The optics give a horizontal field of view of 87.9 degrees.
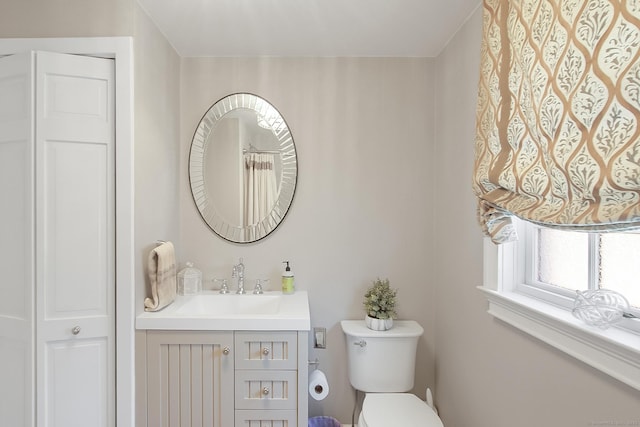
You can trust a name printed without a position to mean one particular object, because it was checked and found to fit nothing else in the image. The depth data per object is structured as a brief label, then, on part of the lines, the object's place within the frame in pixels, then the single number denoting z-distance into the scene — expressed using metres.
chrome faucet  1.94
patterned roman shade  0.69
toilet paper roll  1.72
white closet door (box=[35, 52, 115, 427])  1.39
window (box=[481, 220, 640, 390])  0.82
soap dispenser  1.93
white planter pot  1.81
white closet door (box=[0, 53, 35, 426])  1.39
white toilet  1.78
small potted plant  1.82
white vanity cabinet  1.49
